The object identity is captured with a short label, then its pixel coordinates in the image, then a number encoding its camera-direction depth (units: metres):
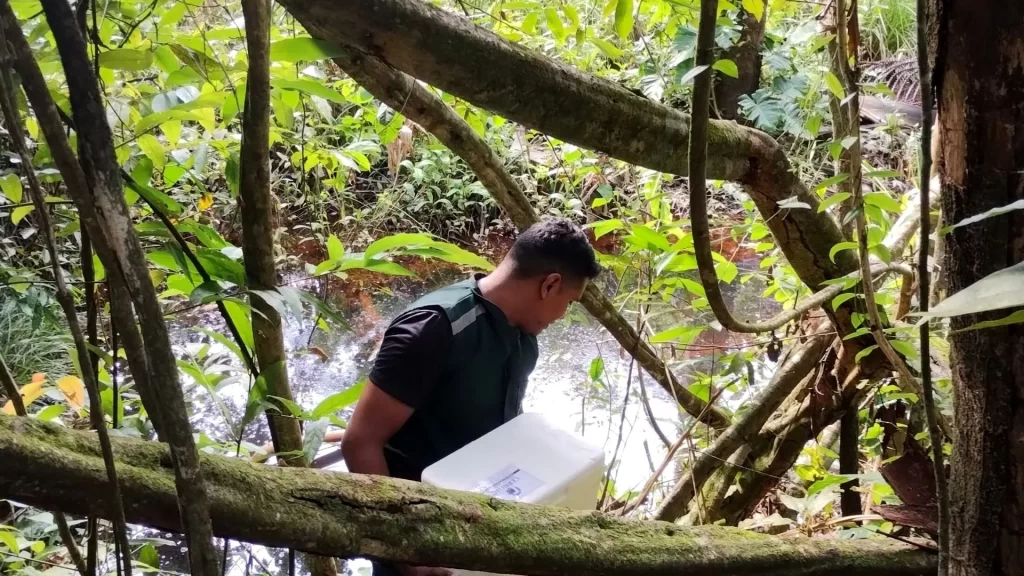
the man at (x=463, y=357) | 1.30
